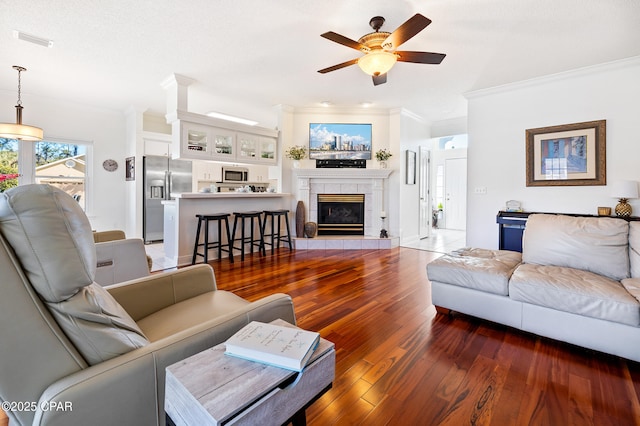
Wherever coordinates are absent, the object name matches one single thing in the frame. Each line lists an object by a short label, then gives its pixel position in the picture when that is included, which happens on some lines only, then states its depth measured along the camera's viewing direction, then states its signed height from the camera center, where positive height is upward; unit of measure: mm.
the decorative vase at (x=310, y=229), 5691 -380
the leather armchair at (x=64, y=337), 742 -368
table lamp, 3451 +224
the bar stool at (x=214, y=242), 4309 -476
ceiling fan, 2605 +1531
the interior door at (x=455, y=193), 8477 +535
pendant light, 3510 +958
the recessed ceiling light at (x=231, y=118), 5963 +2000
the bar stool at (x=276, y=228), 5238 -346
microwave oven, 7418 +927
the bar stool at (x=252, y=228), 4758 -314
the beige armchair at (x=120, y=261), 2467 -462
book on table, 837 -416
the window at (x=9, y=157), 4793 +846
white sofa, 1882 -528
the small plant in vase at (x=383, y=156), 5816 +1084
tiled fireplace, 5832 +435
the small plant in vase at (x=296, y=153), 5723 +1120
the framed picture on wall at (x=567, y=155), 3861 +796
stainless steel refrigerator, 5875 +449
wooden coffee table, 712 -471
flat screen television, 5922 +1414
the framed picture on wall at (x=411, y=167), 6137 +934
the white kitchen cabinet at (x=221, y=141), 4527 +1203
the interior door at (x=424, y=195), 6734 +375
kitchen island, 4383 -99
